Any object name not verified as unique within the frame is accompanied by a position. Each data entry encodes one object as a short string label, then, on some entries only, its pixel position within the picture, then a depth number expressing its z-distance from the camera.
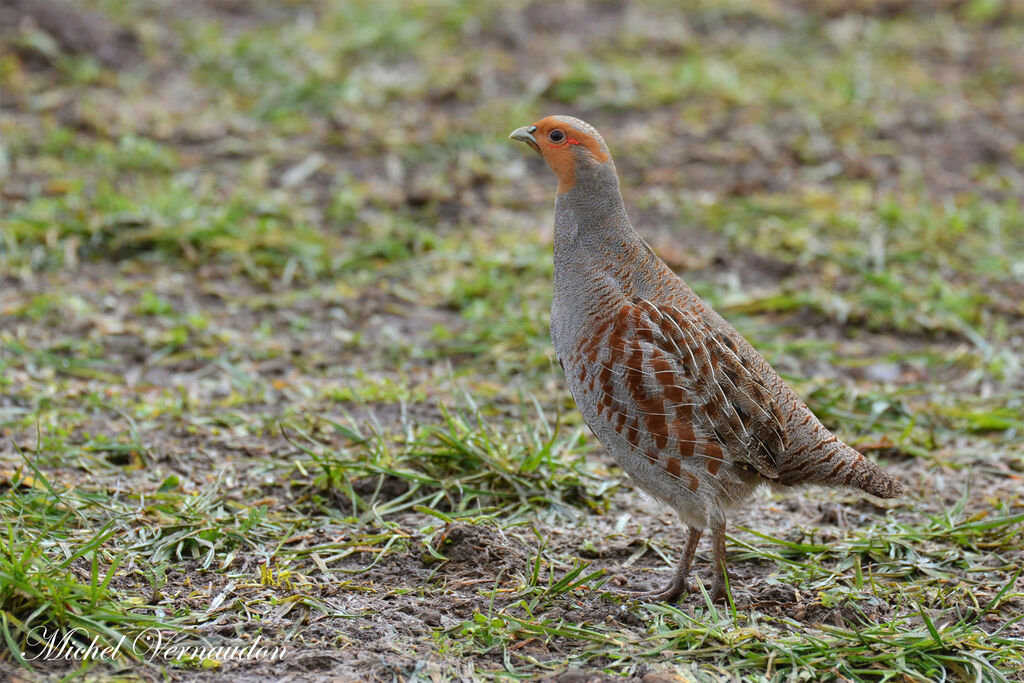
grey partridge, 7.11
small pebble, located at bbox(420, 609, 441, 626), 6.93
